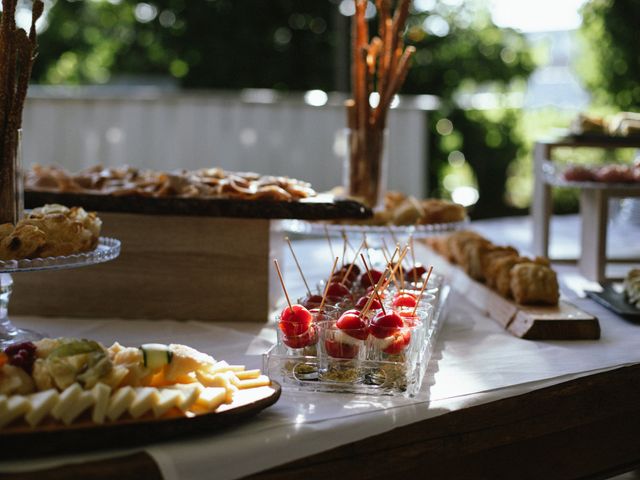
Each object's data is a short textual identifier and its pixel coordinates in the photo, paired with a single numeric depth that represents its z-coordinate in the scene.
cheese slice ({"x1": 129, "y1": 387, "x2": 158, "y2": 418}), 1.05
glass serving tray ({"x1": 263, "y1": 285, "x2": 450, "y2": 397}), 1.29
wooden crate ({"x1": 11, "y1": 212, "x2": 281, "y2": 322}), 1.84
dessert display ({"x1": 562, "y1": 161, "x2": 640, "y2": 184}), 2.19
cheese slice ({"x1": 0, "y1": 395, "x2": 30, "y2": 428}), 1.02
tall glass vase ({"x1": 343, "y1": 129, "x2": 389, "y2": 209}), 2.17
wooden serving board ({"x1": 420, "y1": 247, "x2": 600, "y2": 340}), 1.66
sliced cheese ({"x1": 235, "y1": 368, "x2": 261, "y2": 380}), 1.25
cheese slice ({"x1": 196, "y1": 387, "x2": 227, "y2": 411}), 1.12
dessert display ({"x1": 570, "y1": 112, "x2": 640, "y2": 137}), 2.37
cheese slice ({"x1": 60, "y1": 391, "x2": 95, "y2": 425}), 1.03
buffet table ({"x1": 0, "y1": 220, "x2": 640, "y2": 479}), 1.07
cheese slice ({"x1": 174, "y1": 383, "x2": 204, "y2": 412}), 1.09
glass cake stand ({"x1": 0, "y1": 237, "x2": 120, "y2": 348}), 1.38
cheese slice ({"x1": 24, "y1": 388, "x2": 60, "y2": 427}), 1.03
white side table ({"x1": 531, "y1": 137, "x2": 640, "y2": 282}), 2.18
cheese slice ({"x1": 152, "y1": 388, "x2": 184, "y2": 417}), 1.07
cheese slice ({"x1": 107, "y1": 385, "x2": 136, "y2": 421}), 1.05
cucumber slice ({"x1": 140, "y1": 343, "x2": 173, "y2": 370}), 1.12
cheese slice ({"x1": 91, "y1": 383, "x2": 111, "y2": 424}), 1.04
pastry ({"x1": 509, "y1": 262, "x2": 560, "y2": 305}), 1.78
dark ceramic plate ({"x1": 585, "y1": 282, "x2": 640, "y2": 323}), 1.79
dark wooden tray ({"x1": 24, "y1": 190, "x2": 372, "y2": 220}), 1.76
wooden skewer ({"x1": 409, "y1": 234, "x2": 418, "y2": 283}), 1.70
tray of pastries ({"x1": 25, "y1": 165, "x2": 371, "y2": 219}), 1.77
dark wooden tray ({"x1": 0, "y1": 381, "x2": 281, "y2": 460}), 1.01
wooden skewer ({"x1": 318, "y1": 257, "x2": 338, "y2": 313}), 1.35
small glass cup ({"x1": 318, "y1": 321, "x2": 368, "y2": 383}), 1.29
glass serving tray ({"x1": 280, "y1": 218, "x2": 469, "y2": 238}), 1.95
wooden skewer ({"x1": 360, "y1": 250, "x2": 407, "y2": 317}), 1.31
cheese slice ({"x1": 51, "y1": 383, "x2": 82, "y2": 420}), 1.03
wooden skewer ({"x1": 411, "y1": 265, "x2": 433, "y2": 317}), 1.38
